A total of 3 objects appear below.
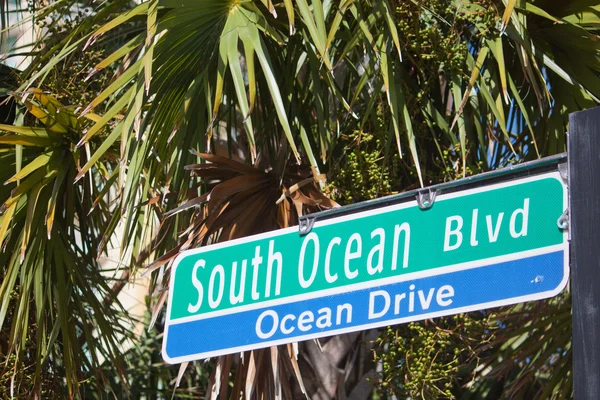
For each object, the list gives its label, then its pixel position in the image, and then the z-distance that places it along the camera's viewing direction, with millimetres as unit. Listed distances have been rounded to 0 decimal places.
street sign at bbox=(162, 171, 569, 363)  6740
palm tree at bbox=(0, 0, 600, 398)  9377
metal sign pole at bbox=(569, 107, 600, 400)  6231
